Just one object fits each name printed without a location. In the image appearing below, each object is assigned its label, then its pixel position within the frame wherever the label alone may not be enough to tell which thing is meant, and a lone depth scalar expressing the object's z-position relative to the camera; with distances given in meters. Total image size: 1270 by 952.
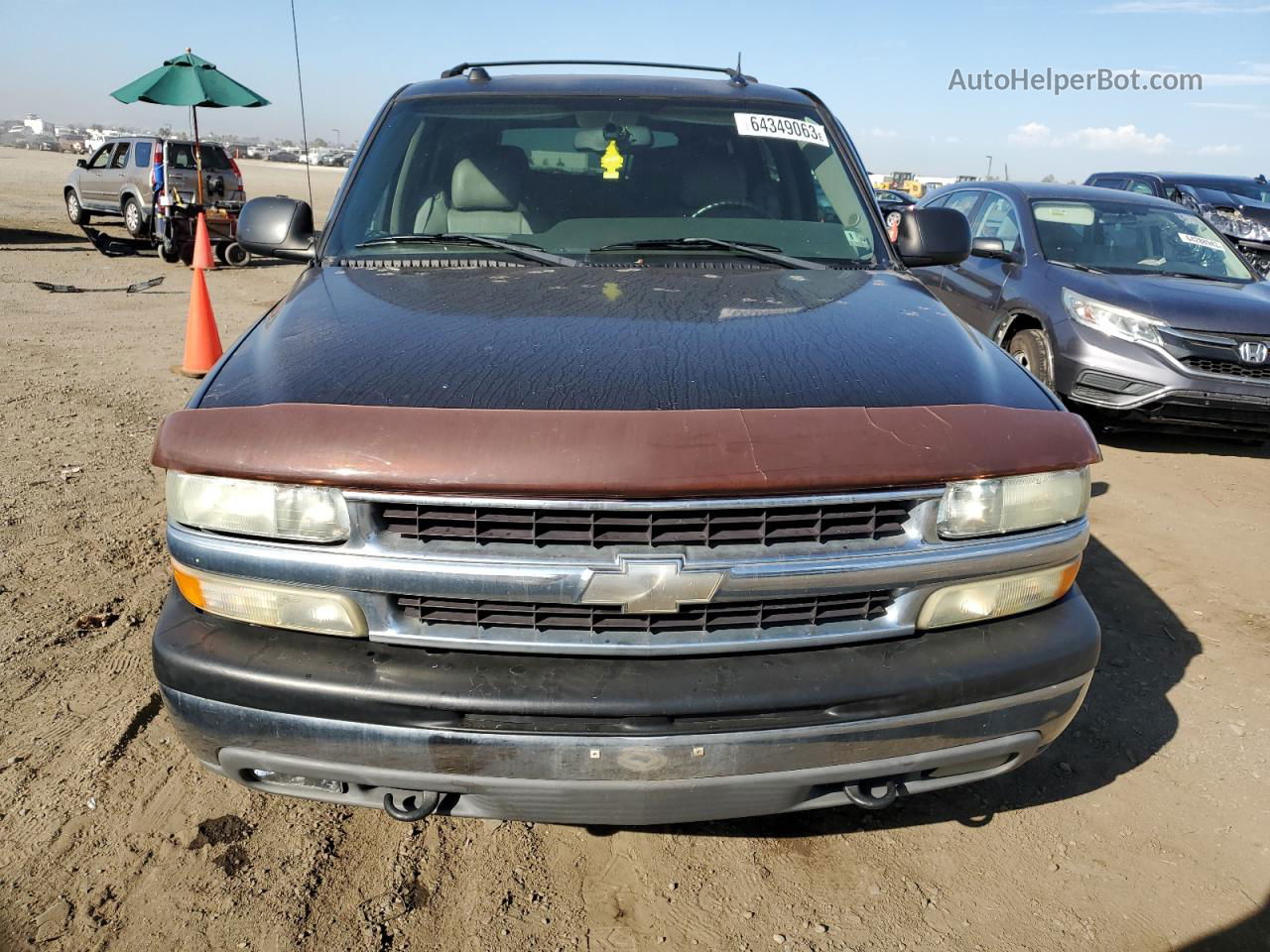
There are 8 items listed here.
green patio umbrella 12.32
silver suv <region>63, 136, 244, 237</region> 15.00
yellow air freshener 3.11
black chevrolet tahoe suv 1.71
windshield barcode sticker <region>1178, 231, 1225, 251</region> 6.78
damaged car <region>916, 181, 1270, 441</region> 5.67
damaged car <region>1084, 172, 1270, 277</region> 10.65
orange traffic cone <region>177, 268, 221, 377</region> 6.89
